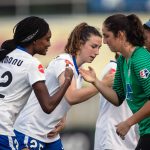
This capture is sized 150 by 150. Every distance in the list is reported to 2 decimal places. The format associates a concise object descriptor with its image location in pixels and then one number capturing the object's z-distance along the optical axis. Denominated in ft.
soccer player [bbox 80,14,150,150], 53.67
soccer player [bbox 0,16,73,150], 53.16
